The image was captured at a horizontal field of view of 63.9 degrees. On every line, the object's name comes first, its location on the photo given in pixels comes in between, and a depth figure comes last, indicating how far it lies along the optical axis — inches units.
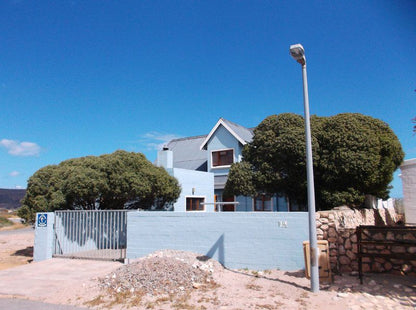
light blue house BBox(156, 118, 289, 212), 751.7
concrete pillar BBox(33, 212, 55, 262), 524.1
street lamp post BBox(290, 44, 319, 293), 297.3
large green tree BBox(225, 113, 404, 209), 496.1
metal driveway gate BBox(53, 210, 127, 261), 525.2
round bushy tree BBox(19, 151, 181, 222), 558.6
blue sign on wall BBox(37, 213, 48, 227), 530.3
